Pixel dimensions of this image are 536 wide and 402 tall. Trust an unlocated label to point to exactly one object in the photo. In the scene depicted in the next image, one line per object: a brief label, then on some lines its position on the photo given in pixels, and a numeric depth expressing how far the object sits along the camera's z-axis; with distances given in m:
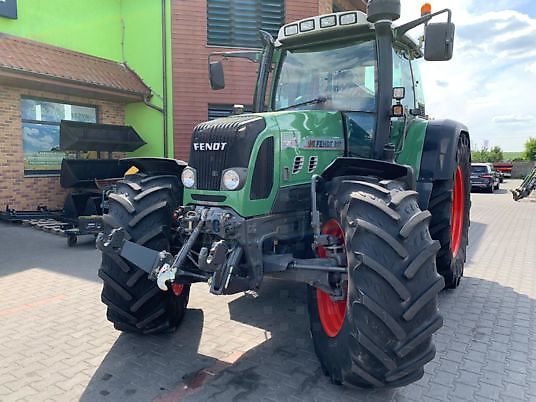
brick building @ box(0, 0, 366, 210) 10.45
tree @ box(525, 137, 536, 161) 41.21
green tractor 2.60
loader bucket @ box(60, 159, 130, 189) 9.38
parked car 20.30
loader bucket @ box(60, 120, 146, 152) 9.84
